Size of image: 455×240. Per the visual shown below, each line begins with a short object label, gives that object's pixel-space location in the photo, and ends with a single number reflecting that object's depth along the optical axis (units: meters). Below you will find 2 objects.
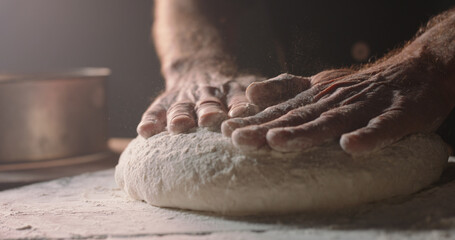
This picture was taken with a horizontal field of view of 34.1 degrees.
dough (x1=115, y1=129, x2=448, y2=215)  0.59
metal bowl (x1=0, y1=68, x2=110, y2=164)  0.95
